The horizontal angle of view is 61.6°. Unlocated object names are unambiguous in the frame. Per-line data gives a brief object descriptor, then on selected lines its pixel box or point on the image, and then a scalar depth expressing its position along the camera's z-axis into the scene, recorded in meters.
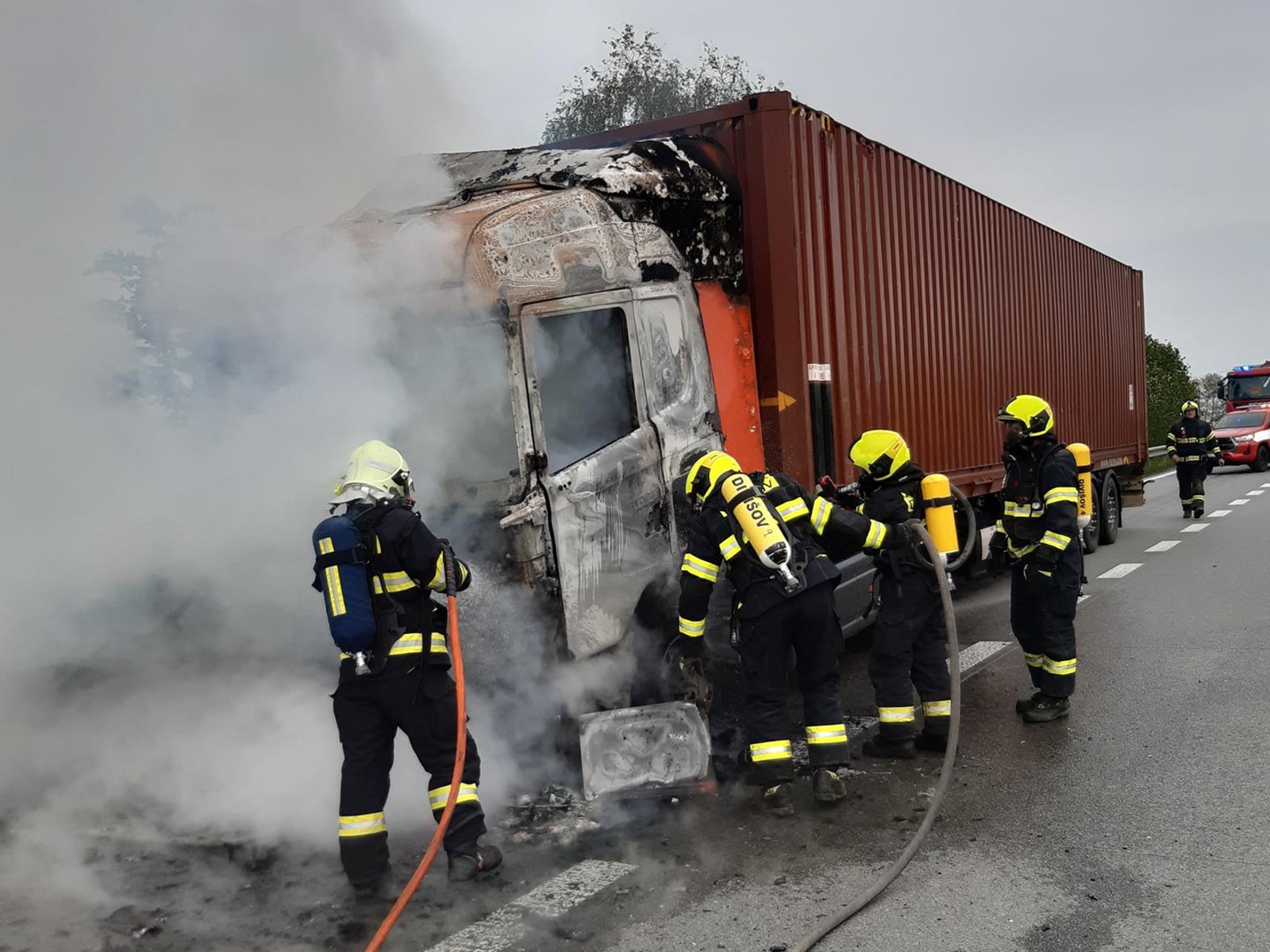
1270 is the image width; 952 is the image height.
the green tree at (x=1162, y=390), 30.91
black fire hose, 3.17
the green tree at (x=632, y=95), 28.72
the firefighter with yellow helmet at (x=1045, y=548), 5.20
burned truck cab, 4.41
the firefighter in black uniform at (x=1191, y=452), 14.44
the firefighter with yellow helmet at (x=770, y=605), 4.29
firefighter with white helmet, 3.63
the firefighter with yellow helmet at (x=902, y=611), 4.96
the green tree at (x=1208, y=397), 42.98
